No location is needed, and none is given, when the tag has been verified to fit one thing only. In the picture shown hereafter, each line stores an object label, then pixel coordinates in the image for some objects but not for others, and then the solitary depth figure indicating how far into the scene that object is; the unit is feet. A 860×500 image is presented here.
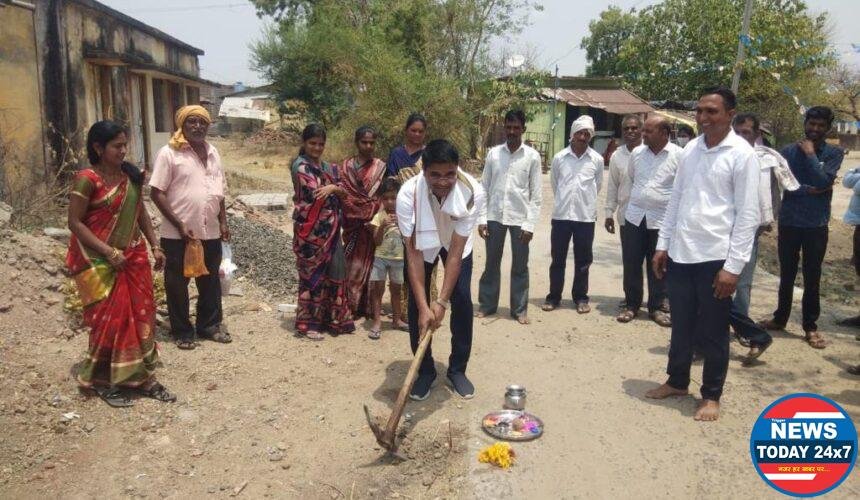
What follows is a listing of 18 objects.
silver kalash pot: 12.05
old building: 25.02
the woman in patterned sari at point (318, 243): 15.53
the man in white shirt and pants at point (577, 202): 18.04
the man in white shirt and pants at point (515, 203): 17.46
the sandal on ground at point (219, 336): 15.49
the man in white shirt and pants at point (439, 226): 11.19
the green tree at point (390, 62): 53.93
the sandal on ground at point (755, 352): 14.14
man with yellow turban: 13.93
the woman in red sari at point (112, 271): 11.49
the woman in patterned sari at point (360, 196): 15.99
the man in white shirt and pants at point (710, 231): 10.99
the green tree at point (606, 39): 123.44
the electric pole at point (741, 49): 34.60
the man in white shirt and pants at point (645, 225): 16.63
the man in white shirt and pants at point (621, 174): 18.01
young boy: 15.94
